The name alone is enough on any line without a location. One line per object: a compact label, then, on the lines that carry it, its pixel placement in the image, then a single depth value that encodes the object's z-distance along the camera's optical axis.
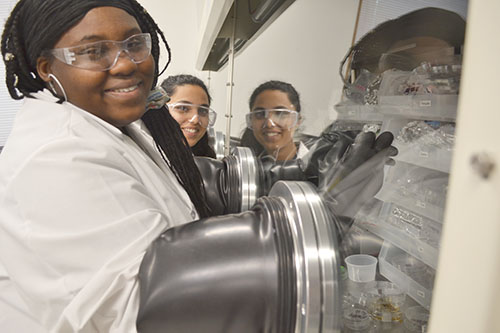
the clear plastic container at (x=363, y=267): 0.46
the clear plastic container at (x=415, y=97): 0.37
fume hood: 1.02
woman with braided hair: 0.45
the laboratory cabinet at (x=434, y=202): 0.17
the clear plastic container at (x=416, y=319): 0.41
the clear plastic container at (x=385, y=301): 0.47
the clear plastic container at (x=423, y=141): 0.36
